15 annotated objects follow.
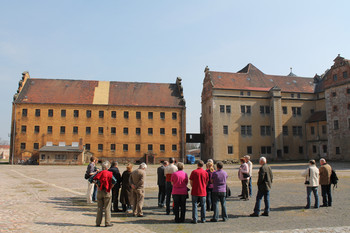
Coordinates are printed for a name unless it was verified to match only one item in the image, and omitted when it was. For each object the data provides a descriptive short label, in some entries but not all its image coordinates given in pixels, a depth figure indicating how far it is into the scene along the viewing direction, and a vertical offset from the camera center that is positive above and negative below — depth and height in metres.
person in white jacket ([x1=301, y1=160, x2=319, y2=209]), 10.96 -1.09
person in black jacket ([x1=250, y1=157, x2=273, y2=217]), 9.76 -1.17
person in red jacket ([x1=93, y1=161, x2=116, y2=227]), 8.58 -1.23
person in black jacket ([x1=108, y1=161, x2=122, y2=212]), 11.07 -1.34
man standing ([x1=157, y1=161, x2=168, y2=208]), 11.55 -1.21
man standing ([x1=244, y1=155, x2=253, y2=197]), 13.63 -0.75
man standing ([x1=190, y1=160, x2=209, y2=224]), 9.11 -1.06
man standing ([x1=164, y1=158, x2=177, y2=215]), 10.99 -0.84
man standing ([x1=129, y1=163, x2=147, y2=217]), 9.99 -1.24
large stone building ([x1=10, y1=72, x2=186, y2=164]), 48.59 +4.67
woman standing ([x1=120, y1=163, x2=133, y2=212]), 10.83 -1.39
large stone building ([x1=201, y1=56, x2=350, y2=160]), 50.81 +5.34
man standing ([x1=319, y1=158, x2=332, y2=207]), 11.29 -1.23
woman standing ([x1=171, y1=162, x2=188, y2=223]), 9.09 -1.23
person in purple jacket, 9.18 -1.22
